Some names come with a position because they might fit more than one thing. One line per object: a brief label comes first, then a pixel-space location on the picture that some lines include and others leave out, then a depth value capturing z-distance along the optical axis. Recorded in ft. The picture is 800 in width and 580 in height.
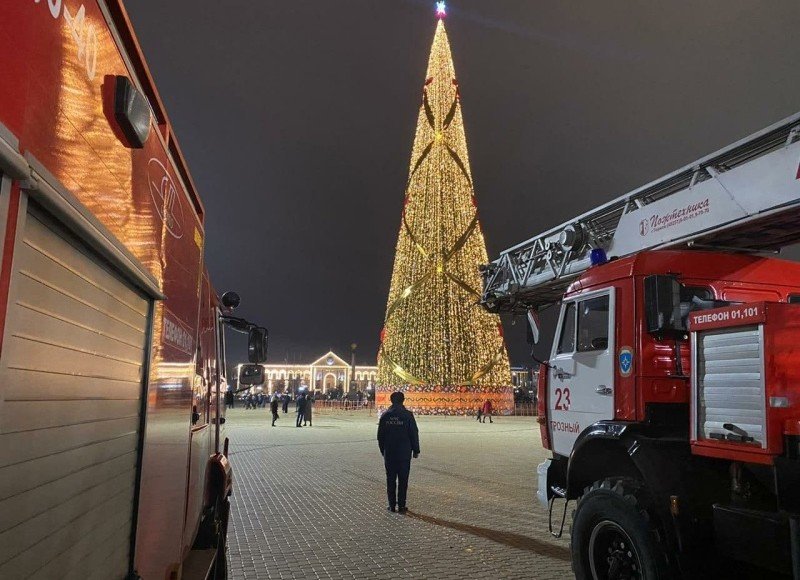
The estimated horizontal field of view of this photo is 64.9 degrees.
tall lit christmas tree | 107.96
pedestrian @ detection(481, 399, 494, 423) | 99.86
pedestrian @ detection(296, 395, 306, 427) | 84.43
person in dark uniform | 27.94
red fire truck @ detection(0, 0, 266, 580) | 4.64
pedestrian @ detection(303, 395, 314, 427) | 85.47
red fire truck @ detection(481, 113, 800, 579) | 11.70
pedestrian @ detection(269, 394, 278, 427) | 87.47
